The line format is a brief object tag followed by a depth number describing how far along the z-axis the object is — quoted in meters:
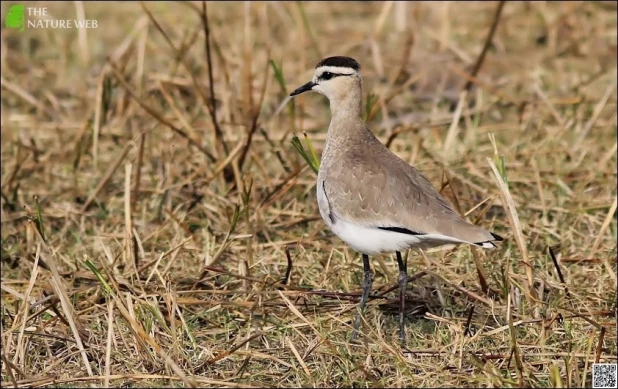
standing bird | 9.27
